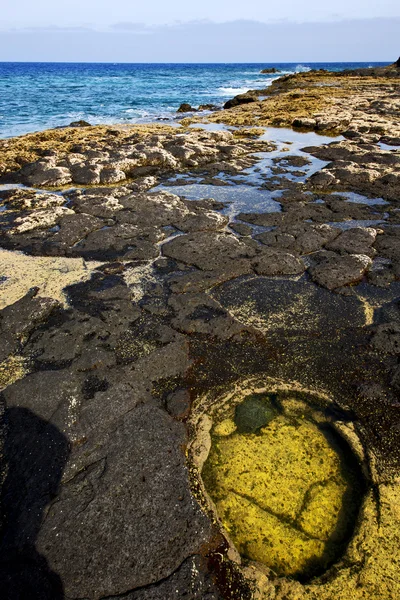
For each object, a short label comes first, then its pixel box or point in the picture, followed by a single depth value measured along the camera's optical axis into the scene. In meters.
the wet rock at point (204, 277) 4.58
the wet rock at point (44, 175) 8.55
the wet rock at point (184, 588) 1.90
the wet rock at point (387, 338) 3.56
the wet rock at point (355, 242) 5.39
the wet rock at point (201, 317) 3.84
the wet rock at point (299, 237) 5.57
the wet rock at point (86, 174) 8.60
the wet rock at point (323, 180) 8.22
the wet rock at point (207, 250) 5.13
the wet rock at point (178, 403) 2.93
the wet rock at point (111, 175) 8.73
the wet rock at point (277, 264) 4.91
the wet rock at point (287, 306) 3.92
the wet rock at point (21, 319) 3.65
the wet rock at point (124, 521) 1.99
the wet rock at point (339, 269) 4.65
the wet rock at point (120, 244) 5.38
